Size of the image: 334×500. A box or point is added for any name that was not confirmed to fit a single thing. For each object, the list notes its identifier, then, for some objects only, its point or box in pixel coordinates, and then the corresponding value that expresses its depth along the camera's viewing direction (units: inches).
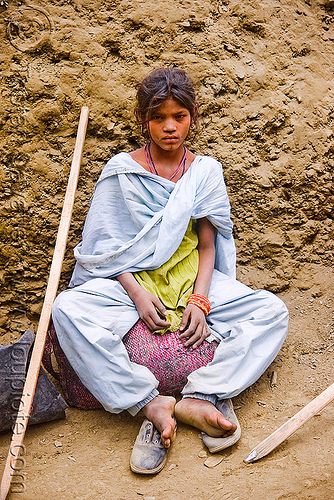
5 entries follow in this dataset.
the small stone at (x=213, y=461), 88.1
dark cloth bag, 97.3
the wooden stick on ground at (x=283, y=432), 87.2
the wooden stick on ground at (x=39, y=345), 83.7
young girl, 95.0
